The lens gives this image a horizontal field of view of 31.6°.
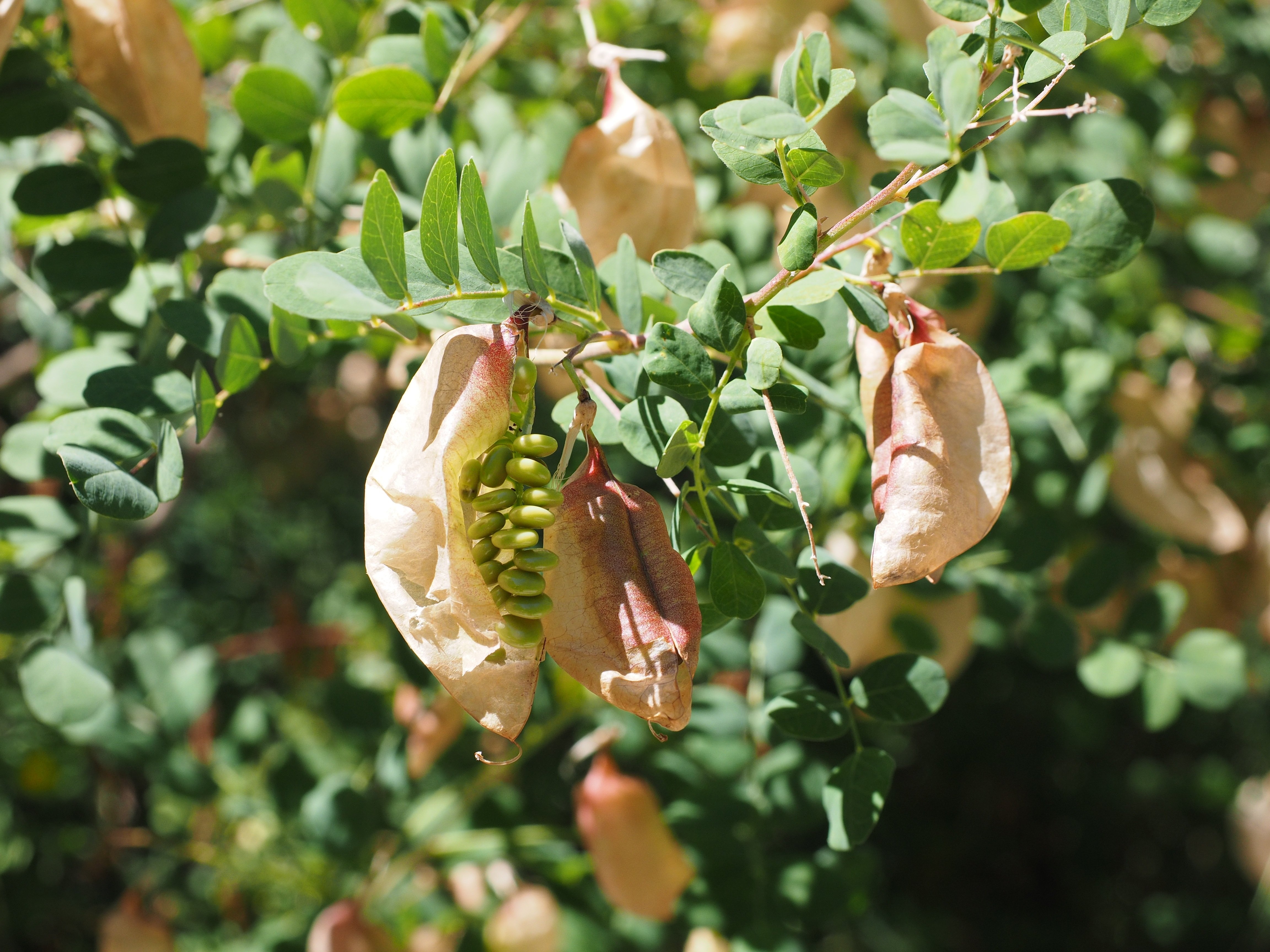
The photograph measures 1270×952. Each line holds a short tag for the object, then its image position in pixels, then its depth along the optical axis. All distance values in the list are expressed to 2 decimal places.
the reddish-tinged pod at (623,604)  0.32
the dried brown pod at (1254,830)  0.74
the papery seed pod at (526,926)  0.50
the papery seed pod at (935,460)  0.32
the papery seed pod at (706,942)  0.45
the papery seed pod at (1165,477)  0.53
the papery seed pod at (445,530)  0.32
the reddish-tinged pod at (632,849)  0.45
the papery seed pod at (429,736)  0.51
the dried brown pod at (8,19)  0.38
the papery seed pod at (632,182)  0.39
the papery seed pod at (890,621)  0.43
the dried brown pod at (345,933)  0.50
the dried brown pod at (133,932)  0.55
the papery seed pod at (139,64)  0.40
